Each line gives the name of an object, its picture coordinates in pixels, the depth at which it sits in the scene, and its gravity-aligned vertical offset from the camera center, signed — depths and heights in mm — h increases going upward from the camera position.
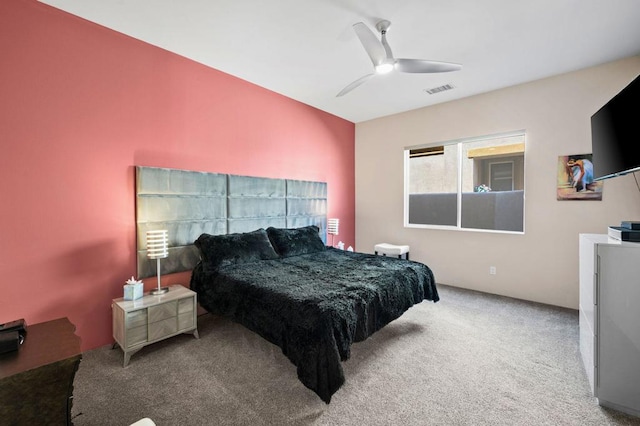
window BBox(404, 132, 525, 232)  4152 +440
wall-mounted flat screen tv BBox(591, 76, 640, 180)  2100 +640
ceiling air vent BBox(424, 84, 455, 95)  3889 +1734
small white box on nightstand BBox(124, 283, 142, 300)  2582 -751
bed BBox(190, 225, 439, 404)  1911 -703
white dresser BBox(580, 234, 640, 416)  1851 -780
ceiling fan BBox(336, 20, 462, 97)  2312 +1376
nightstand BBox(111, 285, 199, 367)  2396 -988
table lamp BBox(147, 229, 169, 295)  2715 -347
